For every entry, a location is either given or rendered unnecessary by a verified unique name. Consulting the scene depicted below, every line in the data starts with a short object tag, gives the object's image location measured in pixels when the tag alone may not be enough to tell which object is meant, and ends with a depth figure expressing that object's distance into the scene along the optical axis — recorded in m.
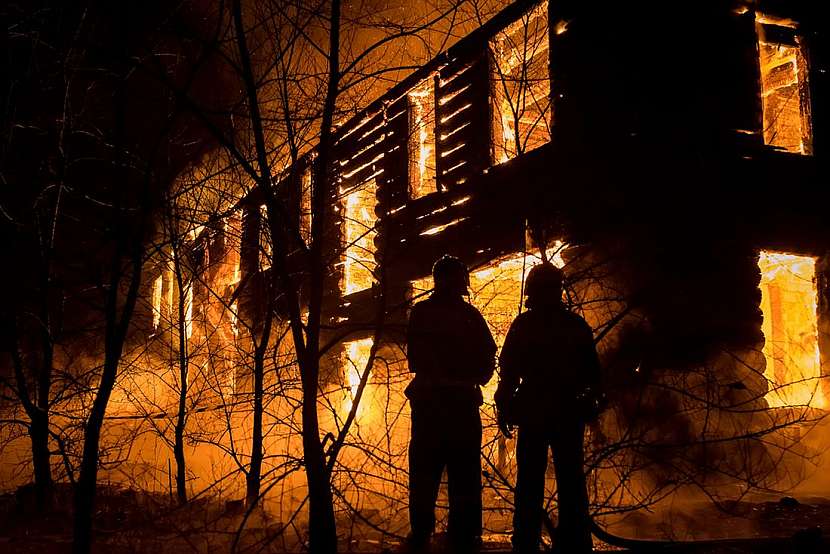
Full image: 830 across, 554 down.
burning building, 7.89
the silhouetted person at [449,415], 4.71
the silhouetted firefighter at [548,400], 4.33
